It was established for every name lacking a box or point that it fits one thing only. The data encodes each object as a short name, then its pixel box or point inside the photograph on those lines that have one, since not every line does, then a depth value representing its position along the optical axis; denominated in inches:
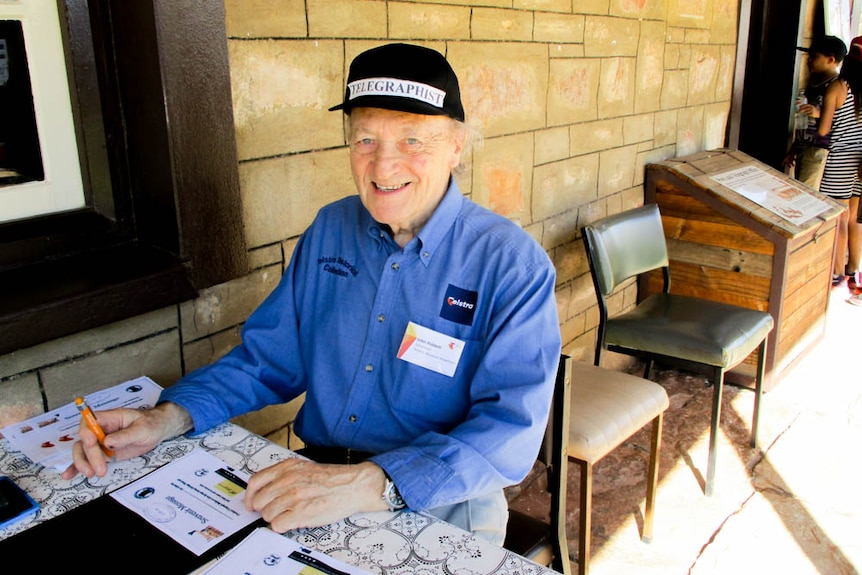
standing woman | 191.6
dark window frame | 60.5
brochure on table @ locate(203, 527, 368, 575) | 38.6
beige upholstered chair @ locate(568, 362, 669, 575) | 84.0
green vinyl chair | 110.7
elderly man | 50.1
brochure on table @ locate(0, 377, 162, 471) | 51.3
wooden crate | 135.0
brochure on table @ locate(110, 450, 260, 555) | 42.1
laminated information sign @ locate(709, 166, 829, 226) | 140.7
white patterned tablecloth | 40.0
